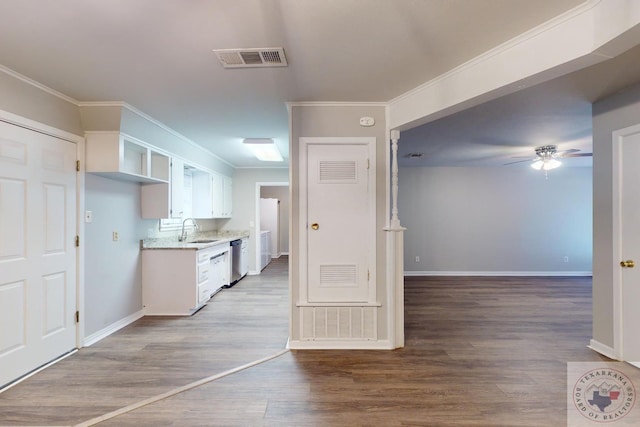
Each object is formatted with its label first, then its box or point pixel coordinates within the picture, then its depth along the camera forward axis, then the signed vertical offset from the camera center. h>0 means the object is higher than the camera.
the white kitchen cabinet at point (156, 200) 3.94 +0.17
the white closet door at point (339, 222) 2.95 -0.10
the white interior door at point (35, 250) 2.32 -0.32
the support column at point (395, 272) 2.94 -0.60
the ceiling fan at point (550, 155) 4.73 +0.94
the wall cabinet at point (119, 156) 3.00 +0.61
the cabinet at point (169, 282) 3.95 -0.93
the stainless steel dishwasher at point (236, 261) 5.69 -0.96
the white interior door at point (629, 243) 2.58 -0.27
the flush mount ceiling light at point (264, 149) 4.23 +1.01
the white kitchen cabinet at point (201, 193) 5.13 +0.34
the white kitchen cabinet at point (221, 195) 5.57 +0.35
